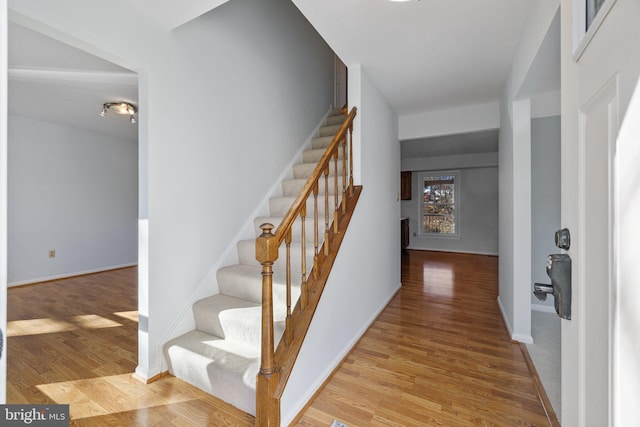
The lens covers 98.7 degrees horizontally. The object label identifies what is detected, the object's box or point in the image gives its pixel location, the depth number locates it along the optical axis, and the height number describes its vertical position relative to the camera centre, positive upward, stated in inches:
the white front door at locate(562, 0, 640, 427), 22.1 +1.4
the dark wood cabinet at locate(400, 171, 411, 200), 287.4 +30.6
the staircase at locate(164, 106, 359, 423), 60.9 -28.6
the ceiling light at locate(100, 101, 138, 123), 129.4 +50.4
